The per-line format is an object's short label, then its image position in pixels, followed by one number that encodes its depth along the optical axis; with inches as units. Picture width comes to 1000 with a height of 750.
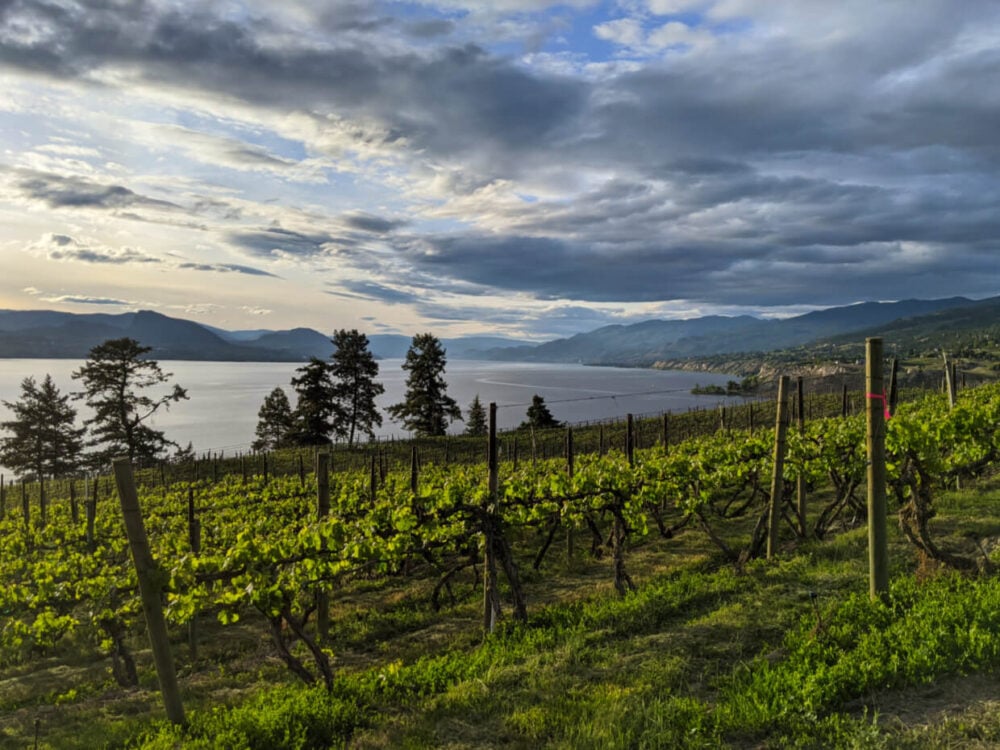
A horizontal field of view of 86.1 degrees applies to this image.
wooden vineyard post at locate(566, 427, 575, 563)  496.9
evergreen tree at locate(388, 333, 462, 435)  2014.0
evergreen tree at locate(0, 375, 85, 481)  1688.0
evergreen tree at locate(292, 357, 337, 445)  1813.5
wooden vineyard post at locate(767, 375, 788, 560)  363.9
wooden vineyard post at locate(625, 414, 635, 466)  512.7
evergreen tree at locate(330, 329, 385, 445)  1877.5
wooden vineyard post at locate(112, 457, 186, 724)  207.0
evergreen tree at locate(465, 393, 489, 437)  2337.2
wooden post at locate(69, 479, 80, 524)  754.2
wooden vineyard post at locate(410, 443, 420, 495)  593.3
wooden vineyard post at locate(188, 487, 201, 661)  410.3
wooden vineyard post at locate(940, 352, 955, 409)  617.0
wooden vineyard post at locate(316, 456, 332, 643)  310.3
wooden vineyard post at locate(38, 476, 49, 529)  773.3
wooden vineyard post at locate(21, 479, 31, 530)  750.9
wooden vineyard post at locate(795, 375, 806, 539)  430.9
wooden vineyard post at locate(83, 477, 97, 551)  468.1
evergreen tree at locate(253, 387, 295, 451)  2165.4
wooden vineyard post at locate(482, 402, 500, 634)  295.7
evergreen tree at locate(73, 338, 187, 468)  1476.3
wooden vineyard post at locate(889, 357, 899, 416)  500.2
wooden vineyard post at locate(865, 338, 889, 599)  218.8
